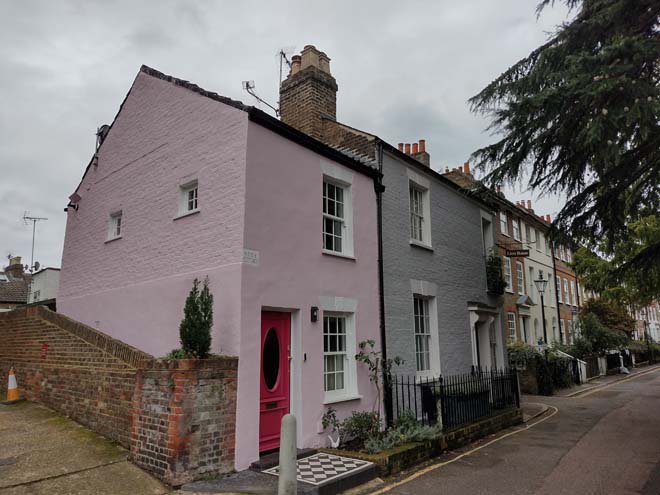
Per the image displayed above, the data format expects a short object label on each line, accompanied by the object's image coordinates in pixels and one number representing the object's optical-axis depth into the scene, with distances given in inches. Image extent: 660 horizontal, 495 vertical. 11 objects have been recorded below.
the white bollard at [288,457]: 191.0
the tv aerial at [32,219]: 1084.0
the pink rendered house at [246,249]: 313.6
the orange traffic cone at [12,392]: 399.5
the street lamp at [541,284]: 754.8
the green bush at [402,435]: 325.4
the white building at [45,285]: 794.2
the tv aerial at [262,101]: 511.8
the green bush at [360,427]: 350.9
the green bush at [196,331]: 276.2
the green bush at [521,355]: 767.7
